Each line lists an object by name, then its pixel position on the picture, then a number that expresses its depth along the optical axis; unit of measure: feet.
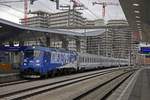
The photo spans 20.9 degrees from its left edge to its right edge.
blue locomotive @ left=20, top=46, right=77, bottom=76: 112.57
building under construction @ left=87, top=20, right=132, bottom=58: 335.88
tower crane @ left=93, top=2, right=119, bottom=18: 381.42
